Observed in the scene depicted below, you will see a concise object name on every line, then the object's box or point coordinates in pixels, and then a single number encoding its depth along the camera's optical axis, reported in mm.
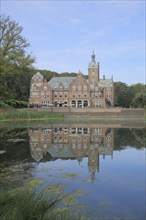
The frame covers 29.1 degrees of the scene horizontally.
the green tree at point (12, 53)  32781
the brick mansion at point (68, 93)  80250
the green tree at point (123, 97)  97062
